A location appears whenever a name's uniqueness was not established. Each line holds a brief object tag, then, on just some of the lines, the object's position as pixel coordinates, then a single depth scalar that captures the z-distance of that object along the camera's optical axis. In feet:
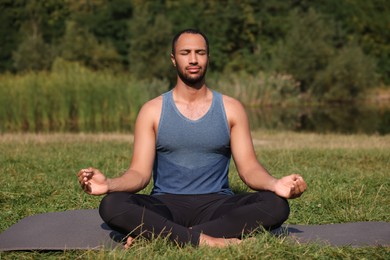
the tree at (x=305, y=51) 106.83
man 11.60
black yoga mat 11.67
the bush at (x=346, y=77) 104.27
